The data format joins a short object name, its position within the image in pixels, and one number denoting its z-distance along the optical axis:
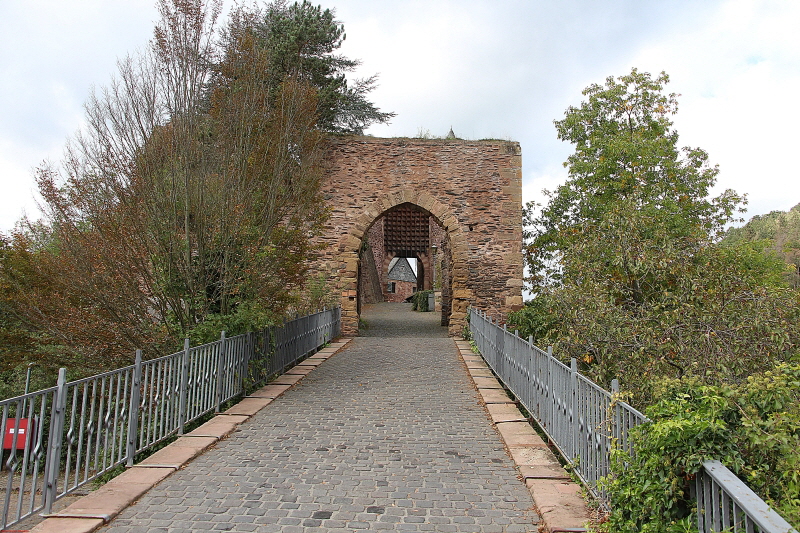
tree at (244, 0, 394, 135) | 16.33
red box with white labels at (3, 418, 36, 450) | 3.05
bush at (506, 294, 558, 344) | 9.64
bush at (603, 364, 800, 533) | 2.33
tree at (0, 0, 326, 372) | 7.45
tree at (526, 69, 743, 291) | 13.58
